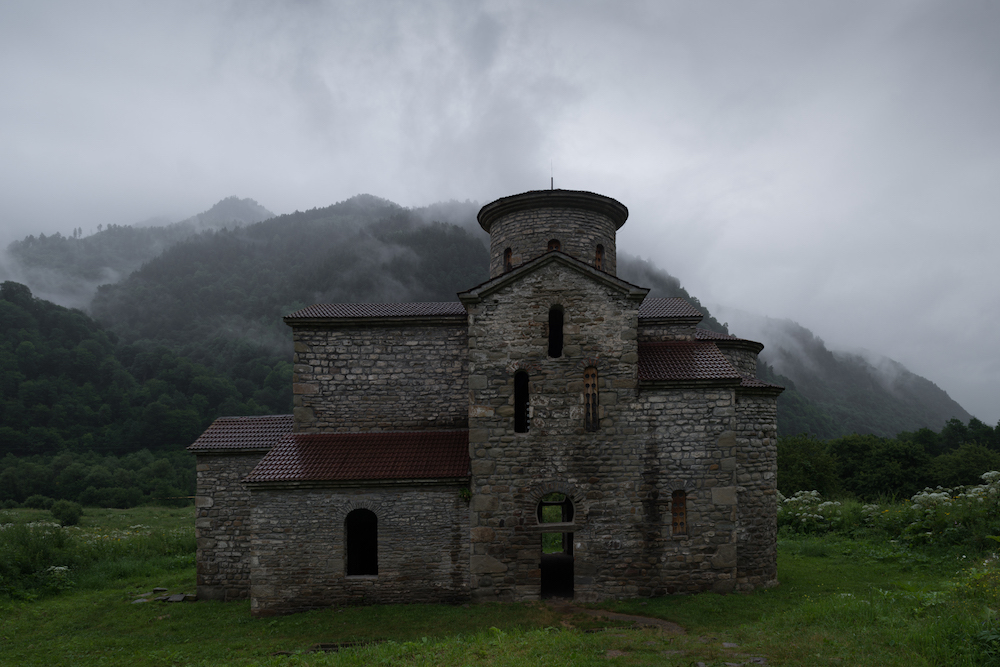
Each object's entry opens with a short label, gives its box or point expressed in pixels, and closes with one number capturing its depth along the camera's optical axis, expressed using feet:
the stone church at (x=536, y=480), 43.32
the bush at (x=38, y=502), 131.95
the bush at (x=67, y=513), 106.93
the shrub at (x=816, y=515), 71.46
